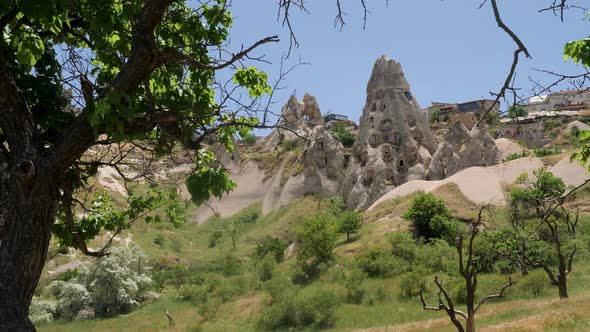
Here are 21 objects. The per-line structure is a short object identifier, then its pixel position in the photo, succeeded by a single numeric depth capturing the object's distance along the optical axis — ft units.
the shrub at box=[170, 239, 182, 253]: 168.51
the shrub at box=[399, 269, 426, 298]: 85.42
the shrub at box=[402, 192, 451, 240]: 112.78
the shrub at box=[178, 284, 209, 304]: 110.93
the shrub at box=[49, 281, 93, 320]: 115.34
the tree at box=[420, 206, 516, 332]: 33.78
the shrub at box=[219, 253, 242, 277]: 126.93
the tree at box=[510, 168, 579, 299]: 65.57
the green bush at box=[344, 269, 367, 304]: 91.97
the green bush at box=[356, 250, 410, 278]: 96.32
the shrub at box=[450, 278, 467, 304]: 79.45
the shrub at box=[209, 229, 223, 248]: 176.96
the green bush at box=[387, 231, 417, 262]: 100.17
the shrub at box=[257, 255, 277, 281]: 112.06
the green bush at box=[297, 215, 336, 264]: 108.68
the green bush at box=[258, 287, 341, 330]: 86.63
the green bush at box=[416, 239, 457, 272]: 94.26
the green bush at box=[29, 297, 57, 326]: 108.47
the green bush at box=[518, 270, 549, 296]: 78.69
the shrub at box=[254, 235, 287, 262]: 129.80
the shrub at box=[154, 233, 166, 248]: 171.12
